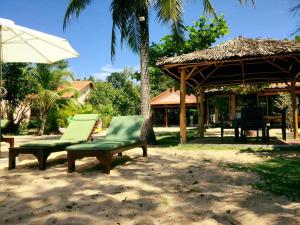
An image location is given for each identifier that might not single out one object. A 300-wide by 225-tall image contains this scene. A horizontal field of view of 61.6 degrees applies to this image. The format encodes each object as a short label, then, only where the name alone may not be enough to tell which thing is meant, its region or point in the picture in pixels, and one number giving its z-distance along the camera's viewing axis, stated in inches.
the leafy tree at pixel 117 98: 1167.0
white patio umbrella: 237.9
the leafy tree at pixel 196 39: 558.2
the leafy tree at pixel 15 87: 714.0
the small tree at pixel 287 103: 557.5
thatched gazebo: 294.2
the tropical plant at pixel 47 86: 664.8
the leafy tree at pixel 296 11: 167.3
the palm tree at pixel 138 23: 349.7
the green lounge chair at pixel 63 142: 193.9
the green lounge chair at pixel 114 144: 179.1
